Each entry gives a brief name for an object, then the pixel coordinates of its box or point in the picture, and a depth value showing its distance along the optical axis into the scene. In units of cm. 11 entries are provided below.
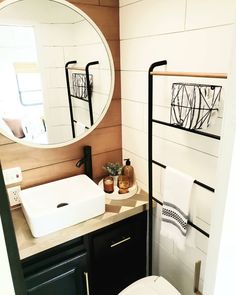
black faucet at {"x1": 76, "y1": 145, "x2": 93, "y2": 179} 155
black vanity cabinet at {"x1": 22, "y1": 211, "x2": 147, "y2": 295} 122
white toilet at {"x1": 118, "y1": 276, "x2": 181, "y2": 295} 123
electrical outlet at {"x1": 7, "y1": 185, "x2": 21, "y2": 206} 139
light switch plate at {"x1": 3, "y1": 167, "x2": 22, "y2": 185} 137
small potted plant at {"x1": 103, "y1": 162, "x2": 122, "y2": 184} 163
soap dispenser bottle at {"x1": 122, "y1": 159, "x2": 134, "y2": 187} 162
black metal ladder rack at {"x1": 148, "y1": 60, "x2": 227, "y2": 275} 90
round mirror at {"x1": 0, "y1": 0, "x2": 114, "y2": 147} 126
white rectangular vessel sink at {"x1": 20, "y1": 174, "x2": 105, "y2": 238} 118
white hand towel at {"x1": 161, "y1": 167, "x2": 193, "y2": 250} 112
